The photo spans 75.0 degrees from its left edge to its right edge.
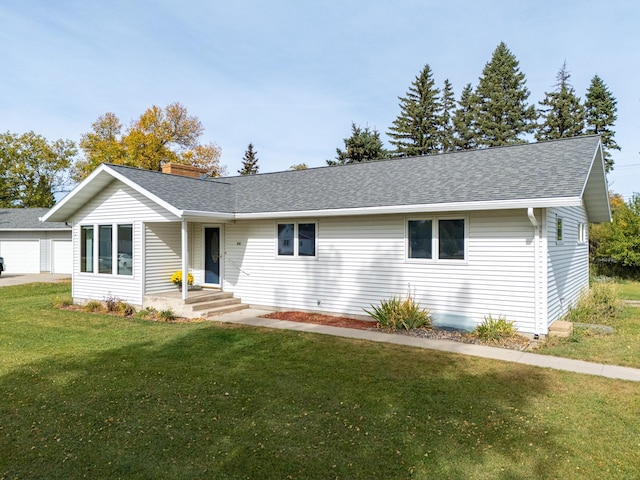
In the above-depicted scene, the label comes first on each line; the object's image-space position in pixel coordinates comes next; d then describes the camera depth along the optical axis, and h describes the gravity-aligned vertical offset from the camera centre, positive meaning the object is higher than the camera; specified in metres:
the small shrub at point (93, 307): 12.12 -1.90
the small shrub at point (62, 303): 13.15 -1.94
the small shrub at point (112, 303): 11.78 -1.75
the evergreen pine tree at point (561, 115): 33.50 +10.20
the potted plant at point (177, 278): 12.17 -1.06
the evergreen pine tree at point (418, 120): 37.25 +10.83
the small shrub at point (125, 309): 11.46 -1.87
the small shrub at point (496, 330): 8.03 -1.76
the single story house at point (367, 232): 8.39 +0.22
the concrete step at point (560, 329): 8.22 -1.80
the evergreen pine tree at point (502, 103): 35.12 +11.80
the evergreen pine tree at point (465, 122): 36.59 +10.57
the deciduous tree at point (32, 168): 40.00 +7.39
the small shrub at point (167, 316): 10.48 -1.88
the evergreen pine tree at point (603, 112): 33.25 +10.22
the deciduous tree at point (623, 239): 19.31 +0.02
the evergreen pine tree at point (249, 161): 48.09 +9.30
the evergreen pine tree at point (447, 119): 37.53 +11.14
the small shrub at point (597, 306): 10.16 -1.72
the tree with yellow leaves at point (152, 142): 31.42 +8.25
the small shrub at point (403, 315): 9.00 -1.64
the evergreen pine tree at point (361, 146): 34.47 +7.87
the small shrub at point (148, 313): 10.94 -1.90
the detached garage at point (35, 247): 25.09 -0.29
